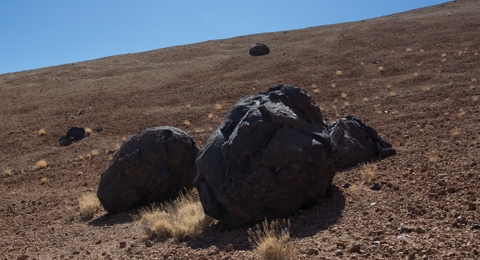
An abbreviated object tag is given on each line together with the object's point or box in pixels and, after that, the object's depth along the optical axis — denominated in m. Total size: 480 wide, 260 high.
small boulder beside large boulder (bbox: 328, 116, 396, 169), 11.81
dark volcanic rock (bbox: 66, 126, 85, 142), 25.62
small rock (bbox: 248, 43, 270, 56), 41.97
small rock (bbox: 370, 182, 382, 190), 9.15
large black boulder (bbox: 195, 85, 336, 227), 8.24
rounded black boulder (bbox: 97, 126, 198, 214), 12.07
